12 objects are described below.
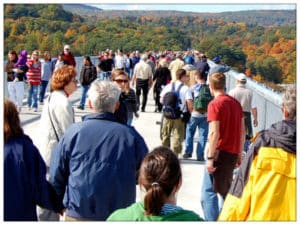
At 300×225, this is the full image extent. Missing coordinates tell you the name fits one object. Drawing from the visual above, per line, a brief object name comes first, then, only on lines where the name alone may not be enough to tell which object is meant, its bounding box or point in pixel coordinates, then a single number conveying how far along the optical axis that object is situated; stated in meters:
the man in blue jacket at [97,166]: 4.14
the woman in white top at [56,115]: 5.35
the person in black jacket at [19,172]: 3.89
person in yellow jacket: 3.37
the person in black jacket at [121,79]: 8.10
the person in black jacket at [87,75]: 15.91
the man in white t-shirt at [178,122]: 9.35
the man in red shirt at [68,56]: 16.96
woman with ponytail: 2.92
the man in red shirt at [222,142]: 5.99
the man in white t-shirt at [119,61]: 21.95
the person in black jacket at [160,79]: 15.62
